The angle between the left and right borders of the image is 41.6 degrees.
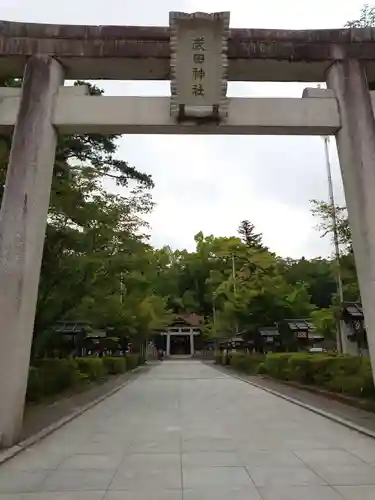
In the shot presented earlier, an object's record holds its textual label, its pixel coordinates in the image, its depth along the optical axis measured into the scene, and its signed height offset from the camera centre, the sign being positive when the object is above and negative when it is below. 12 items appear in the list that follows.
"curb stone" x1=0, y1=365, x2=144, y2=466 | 7.62 -0.81
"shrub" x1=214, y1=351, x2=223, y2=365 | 43.82 +2.71
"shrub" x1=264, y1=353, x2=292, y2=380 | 22.36 +1.12
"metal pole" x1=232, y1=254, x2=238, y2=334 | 33.86 +8.32
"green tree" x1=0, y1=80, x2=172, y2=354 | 14.39 +5.22
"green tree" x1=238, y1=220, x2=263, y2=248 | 57.91 +18.05
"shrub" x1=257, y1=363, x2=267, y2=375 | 26.94 +1.05
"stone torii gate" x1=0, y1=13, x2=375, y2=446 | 8.71 +5.14
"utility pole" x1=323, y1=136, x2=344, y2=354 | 17.25 +5.18
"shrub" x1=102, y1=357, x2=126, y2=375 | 29.89 +1.50
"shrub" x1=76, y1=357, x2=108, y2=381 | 23.03 +1.04
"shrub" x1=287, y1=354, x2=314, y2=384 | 18.77 +0.77
